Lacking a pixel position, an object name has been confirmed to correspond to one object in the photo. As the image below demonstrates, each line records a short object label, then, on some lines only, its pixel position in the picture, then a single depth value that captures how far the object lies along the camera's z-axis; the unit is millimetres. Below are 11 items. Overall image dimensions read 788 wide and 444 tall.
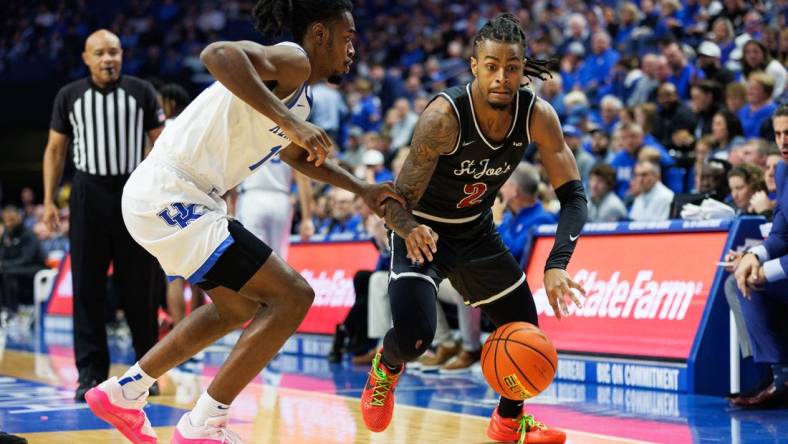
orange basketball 4816
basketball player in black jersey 5035
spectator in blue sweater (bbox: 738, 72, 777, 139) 10227
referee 7074
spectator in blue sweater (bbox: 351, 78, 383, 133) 18172
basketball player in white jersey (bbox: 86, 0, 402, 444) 4297
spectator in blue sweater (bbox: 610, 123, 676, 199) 10859
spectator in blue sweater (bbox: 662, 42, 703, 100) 12656
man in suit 6559
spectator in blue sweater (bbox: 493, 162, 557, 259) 8992
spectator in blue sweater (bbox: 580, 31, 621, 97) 15099
